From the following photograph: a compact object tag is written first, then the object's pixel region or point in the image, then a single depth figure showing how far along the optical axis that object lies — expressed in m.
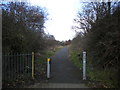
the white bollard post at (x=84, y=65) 4.71
